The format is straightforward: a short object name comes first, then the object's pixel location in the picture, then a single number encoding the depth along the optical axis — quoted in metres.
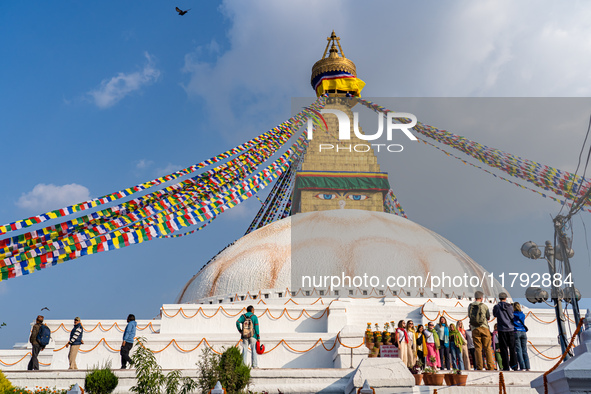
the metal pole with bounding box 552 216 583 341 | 9.24
